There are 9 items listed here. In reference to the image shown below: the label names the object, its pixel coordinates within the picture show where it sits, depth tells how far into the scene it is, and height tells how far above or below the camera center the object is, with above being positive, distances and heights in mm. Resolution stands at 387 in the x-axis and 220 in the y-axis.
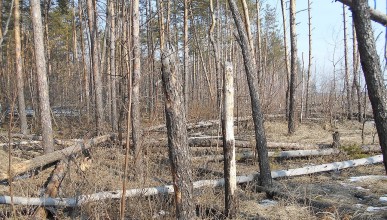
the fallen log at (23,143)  10562 -826
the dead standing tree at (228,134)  5371 -364
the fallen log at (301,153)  9320 -1213
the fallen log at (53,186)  5180 -1252
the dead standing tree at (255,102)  6113 +155
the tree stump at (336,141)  9695 -939
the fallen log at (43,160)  6897 -982
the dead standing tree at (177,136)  4223 -294
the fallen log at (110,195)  5184 -1324
